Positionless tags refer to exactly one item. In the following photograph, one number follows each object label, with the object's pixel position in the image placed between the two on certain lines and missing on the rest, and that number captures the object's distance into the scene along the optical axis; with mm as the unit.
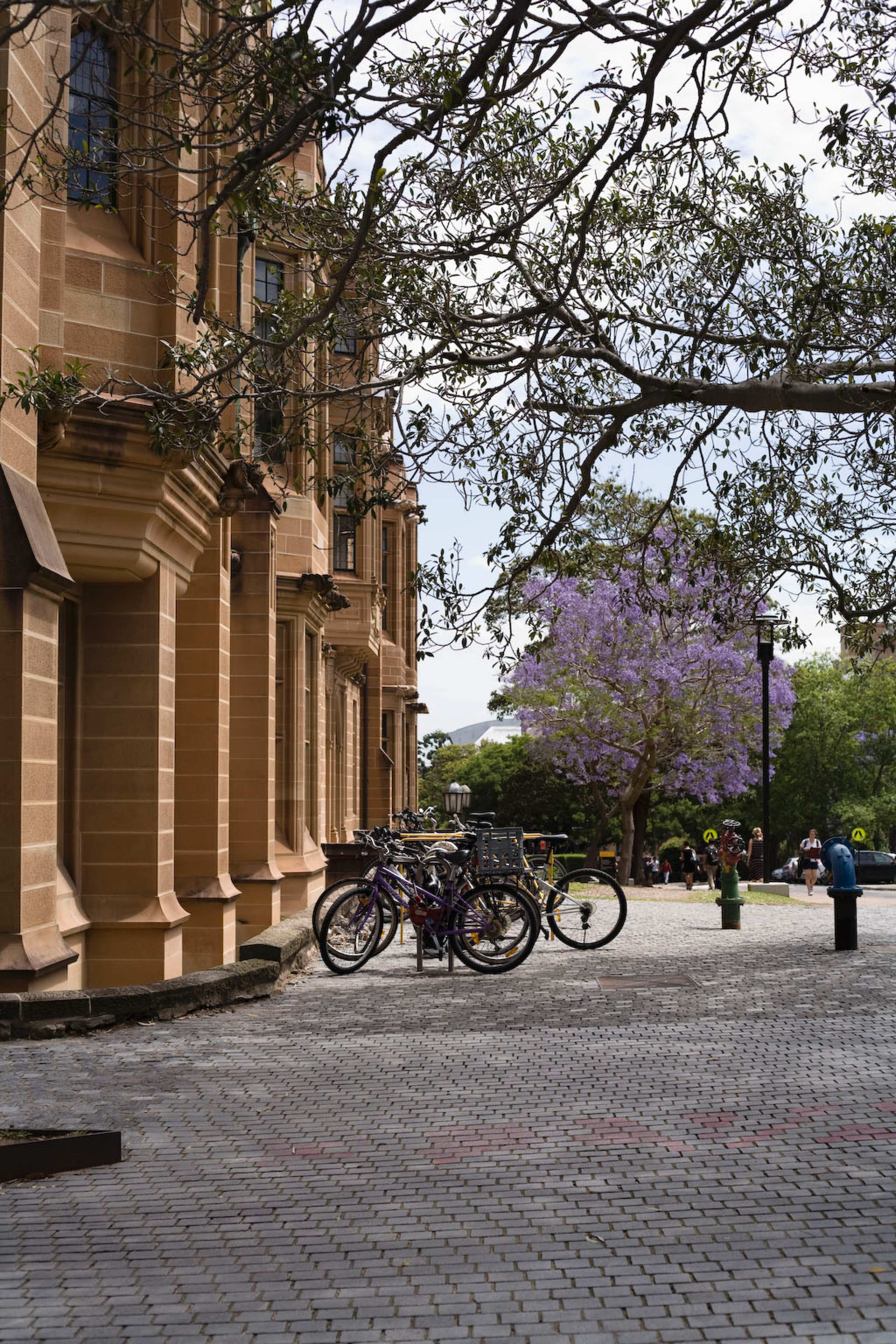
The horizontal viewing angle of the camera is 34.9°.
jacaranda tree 35531
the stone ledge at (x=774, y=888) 26609
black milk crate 13328
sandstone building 8664
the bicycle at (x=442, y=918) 12281
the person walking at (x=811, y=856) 31062
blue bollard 14445
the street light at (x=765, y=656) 25953
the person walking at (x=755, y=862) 32656
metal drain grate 11719
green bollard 18453
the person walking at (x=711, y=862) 35531
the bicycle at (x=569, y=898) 14430
